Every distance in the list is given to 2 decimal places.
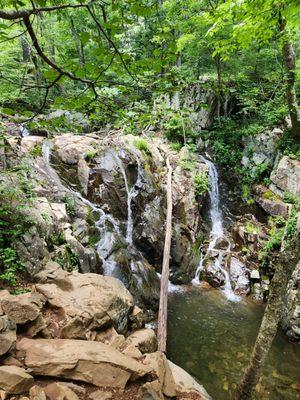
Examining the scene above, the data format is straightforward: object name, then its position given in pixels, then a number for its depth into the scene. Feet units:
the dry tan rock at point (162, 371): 13.32
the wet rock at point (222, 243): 40.75
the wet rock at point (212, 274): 35.91
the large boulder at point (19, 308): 13.53
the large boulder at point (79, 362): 11.58
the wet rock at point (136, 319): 20.03
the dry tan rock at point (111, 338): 15.90
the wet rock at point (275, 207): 39.96
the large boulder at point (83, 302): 15.35
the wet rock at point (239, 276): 35.04
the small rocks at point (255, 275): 34.97
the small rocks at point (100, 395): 11.10
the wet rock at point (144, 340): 16.94
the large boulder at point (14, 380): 9.76
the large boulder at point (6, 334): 11.43
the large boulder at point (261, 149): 46.32
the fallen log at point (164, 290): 20.11
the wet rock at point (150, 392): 11.41
